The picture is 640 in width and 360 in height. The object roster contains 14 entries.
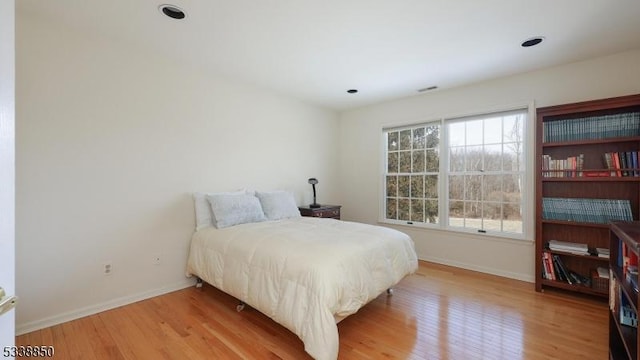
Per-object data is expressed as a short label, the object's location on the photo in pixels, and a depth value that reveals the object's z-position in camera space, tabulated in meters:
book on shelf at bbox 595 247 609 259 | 2.60
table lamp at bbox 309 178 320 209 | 4.21
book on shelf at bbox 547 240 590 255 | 2.71
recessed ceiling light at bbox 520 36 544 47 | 2.43
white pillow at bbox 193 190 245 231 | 3.03
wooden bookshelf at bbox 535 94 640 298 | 2.59
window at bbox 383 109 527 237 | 3.36
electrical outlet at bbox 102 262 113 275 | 2.49
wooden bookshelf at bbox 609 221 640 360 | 1.37
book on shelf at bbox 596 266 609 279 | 2.62
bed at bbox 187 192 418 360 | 1.76
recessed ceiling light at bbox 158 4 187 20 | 2.04
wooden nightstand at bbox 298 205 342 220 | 4.01
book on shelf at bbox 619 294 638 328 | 1.54
